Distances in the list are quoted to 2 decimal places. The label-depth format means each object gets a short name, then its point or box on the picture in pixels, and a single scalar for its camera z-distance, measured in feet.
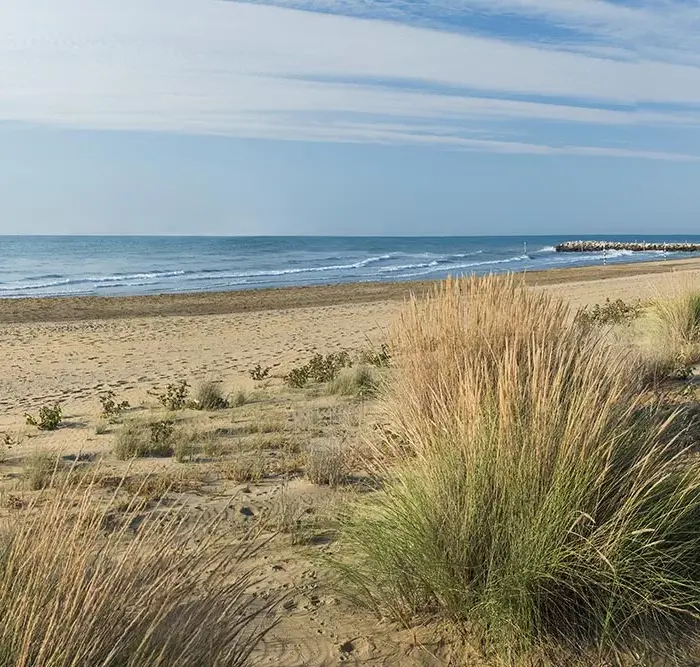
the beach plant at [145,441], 21.72
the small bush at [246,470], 19.04
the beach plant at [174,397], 29.73
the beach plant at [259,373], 36.96
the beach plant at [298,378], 33.50
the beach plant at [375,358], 31.45
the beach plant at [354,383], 29.43
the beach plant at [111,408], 28.02
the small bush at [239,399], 30.09
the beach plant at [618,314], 41.75
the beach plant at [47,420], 26.48
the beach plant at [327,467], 18.30
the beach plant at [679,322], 31.19
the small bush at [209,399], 29.53
